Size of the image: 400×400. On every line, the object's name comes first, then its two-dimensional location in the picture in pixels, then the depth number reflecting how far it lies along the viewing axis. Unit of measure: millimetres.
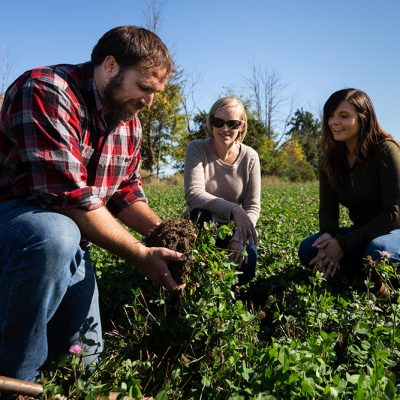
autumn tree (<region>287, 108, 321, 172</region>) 50719
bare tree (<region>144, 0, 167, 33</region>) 27297
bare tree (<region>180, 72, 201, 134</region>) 32039
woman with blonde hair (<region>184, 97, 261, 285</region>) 3863
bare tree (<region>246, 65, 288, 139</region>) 41781
